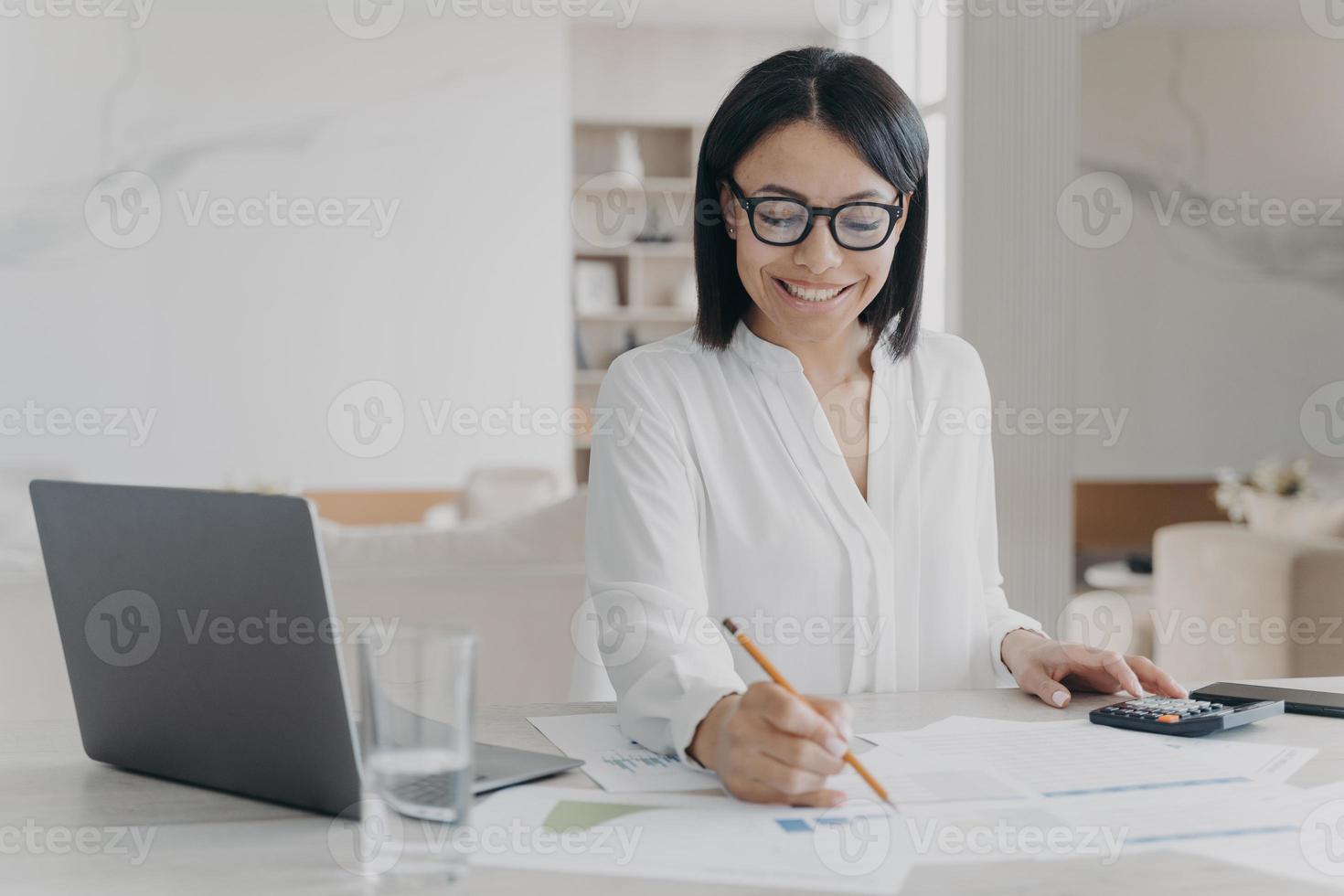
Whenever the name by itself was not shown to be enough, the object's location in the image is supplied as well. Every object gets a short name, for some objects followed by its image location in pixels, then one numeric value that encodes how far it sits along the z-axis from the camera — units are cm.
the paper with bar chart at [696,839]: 85
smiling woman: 142
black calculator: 121
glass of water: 82
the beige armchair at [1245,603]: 317
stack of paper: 88
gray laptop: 94
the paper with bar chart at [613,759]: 107
